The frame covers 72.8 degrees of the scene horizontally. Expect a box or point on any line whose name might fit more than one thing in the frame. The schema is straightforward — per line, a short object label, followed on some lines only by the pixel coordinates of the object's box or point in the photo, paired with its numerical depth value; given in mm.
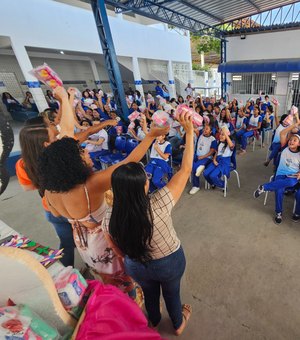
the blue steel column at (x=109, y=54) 5027
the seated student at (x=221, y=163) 3180
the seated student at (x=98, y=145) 4164
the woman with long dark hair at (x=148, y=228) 887
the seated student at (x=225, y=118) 4701
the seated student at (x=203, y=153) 3383
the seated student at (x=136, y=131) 4195
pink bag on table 670
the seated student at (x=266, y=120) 4965
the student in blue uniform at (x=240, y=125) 4984
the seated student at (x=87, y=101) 6366
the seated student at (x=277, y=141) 3488
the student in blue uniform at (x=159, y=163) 3266
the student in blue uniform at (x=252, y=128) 4867
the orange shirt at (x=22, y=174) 1555
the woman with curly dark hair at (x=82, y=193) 1048
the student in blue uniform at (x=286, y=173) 2488
